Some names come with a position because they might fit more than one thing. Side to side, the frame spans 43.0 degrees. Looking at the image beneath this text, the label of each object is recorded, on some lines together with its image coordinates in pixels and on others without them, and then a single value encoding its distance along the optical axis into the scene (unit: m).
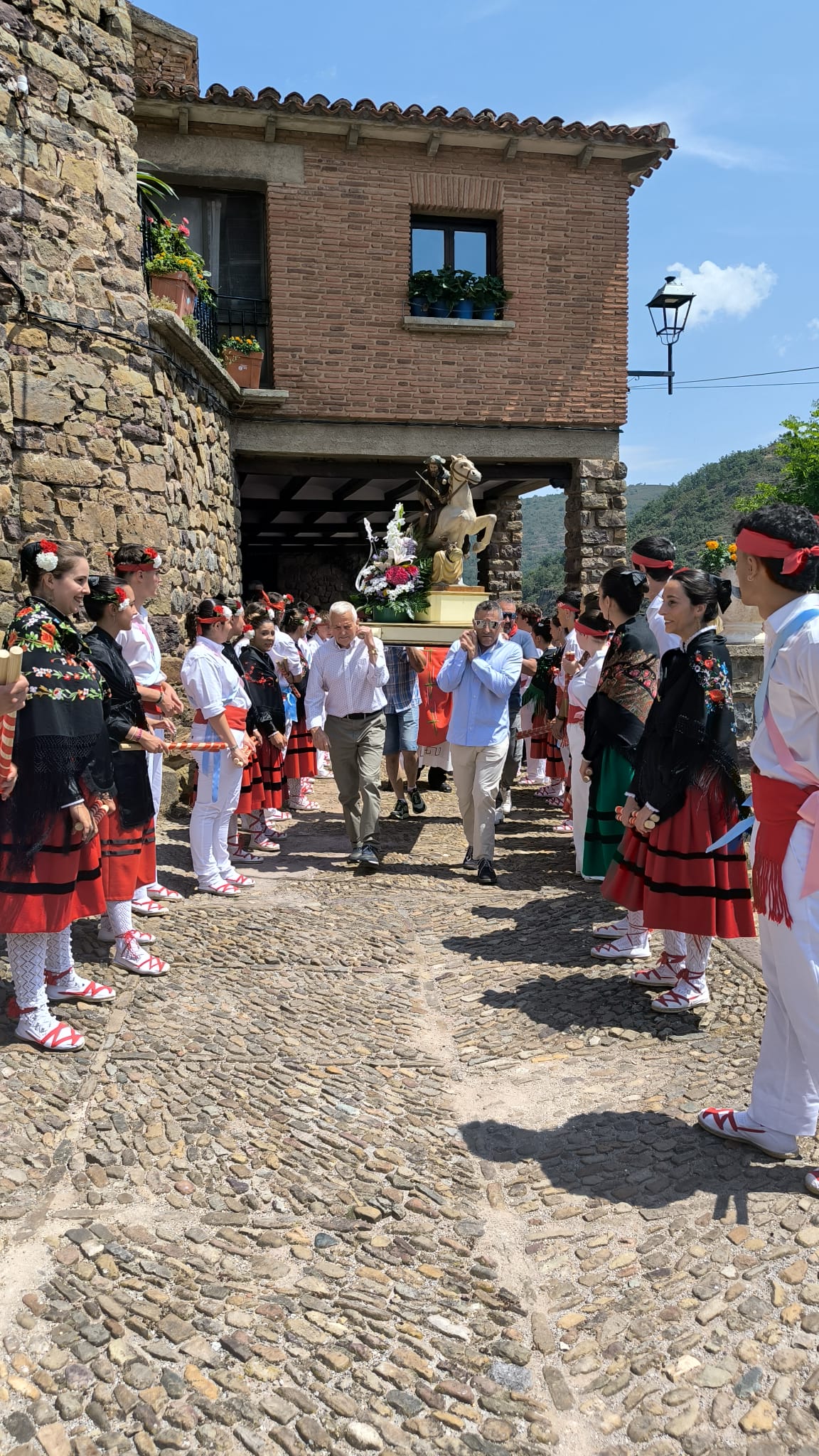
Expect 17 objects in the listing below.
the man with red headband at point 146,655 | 5.86
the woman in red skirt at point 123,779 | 5.18
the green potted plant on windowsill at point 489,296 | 13.59
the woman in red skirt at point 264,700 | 8.15
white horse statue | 9.64
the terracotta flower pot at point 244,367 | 12.71
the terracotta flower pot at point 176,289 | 10.28
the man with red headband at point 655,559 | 5.81
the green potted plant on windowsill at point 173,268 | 10.26
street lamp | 13.92
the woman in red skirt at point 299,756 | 9.86
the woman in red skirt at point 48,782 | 4.19
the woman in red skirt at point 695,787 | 4.46
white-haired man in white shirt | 7.70
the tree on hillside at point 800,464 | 44.72
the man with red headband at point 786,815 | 3.07
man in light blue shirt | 7.34
